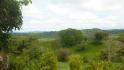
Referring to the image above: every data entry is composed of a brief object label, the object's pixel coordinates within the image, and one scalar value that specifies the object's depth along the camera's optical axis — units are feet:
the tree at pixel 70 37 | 99.34
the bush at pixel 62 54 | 79.17
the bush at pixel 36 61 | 25.80
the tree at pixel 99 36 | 98.12
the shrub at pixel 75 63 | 31.84
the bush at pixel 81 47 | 91.35
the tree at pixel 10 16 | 24.59
